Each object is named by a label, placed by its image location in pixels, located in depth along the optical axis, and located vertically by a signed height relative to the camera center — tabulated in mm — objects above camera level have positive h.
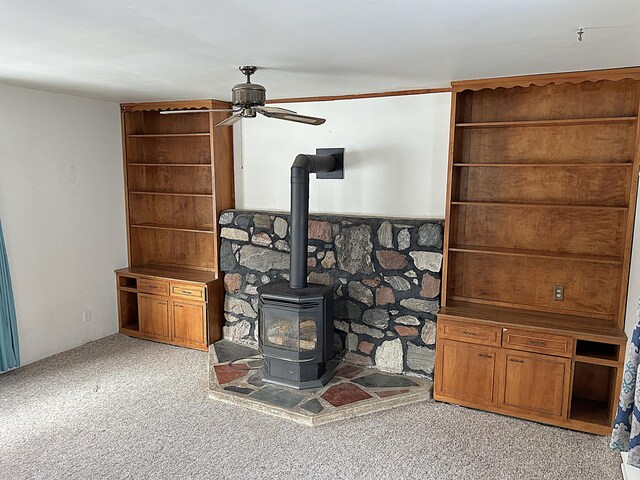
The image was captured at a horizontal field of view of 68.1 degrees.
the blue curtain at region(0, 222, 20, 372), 4035 -1181
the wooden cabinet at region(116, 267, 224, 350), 4801 -1231
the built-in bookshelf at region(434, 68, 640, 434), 3439 -436
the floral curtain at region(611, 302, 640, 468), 1993 -969
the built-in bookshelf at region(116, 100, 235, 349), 4840 -377
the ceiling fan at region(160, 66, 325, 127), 2988 +540
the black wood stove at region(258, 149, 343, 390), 3881 -1089
